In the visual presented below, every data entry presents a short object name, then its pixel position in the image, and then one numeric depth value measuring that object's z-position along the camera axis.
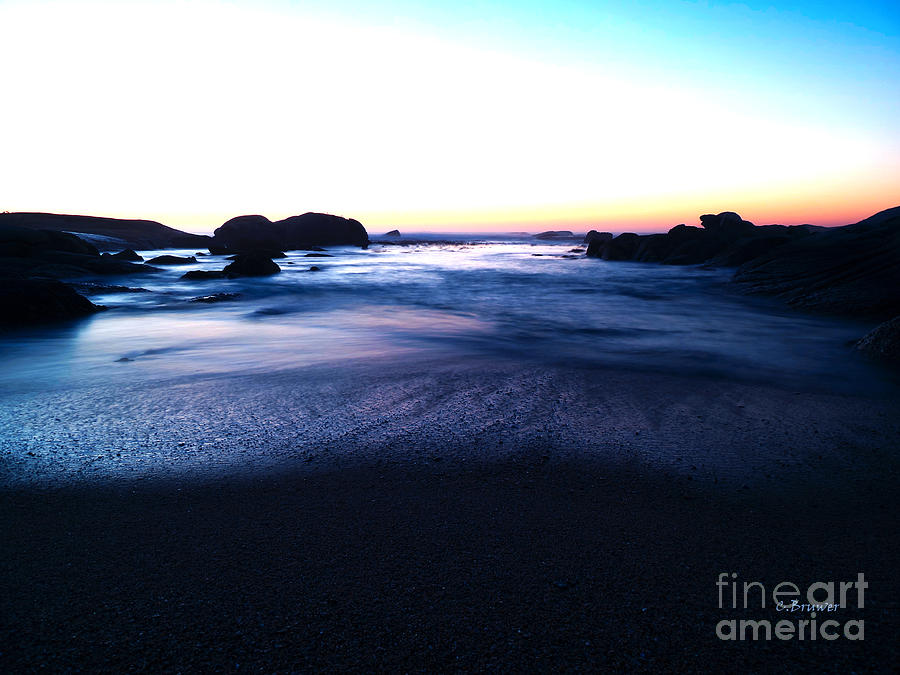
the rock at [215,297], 12.71
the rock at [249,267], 20.17
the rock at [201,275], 18.44
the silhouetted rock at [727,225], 30.83
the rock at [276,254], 31.21
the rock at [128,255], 23.44
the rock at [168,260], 25.78
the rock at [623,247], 35.00
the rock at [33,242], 16.92
